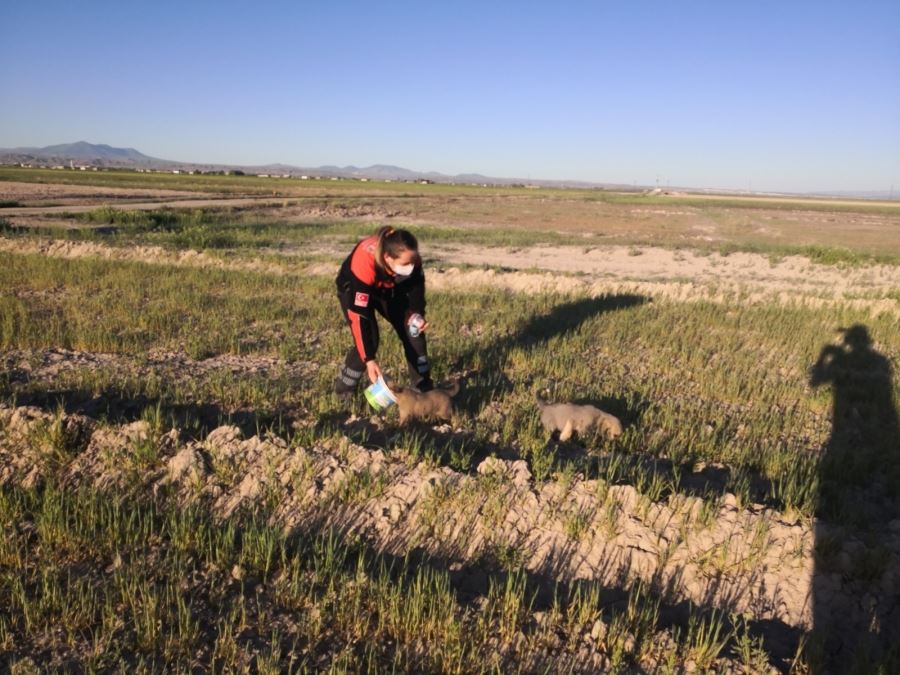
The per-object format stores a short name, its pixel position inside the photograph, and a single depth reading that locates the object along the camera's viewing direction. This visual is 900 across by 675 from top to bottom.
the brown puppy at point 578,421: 5.41
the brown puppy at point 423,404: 5.42
